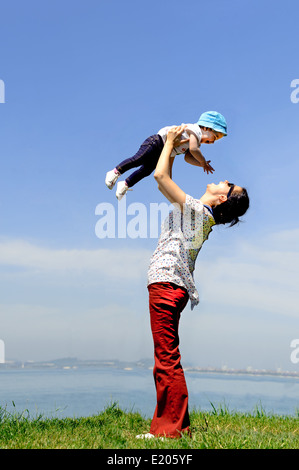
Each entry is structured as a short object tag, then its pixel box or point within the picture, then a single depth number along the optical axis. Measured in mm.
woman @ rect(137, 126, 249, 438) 4328
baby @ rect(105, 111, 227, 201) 4781
